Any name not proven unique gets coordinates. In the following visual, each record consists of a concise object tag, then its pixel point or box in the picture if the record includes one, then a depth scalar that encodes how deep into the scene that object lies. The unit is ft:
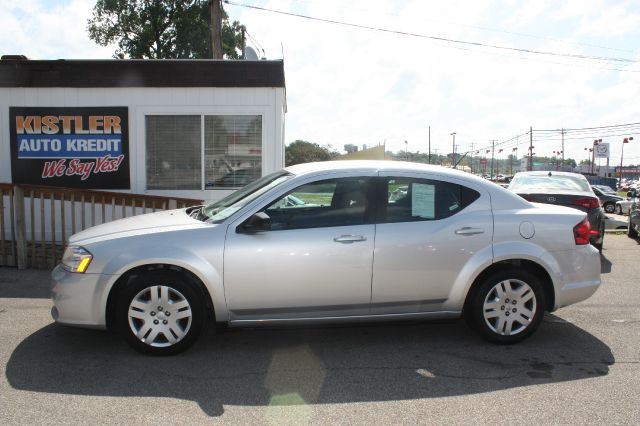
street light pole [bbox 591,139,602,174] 234.38
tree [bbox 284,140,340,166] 216.95
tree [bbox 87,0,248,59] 104.47
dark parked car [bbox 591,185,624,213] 92.63
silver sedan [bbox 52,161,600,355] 14.62
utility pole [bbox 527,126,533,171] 267.14
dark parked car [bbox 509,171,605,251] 29.81
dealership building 30.68
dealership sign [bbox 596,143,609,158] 216.95
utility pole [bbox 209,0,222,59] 47.11
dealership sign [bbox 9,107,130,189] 31.07
